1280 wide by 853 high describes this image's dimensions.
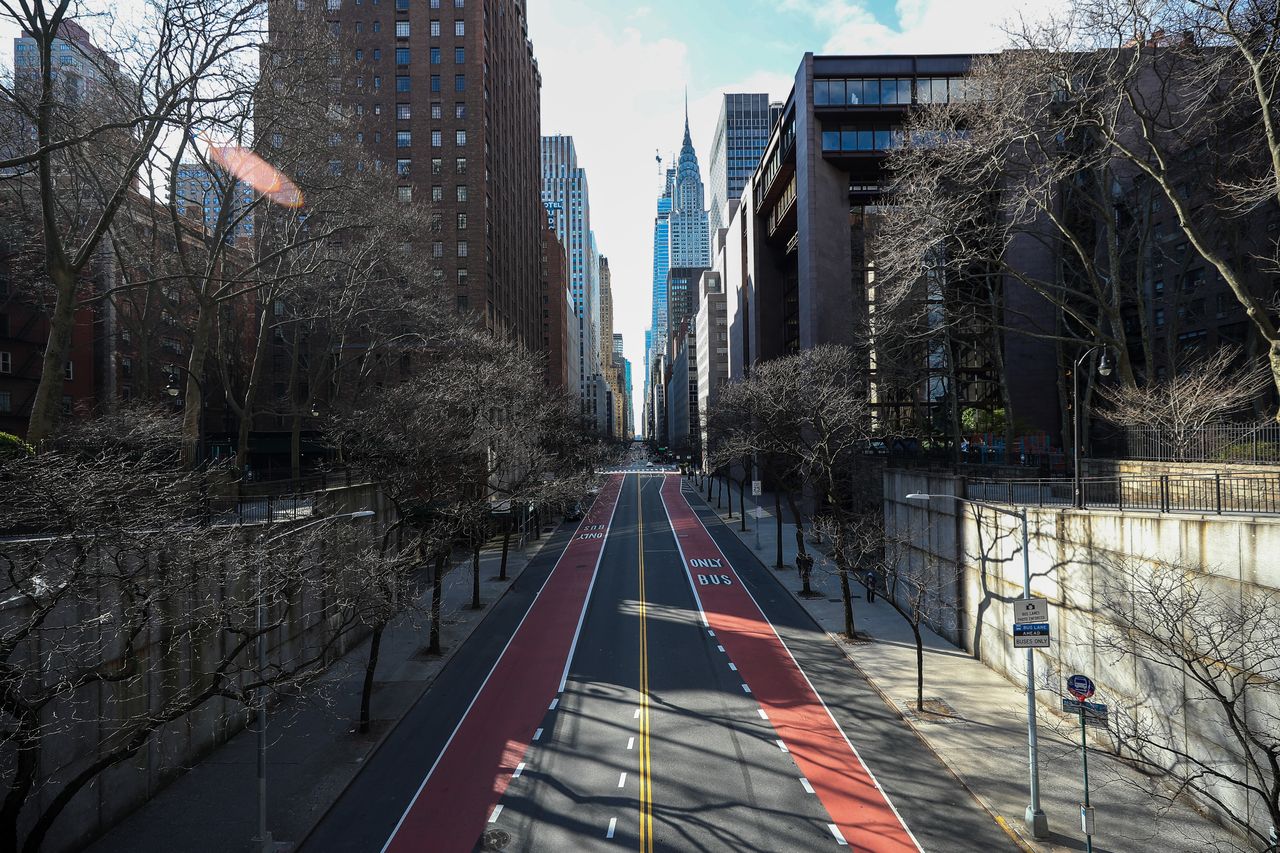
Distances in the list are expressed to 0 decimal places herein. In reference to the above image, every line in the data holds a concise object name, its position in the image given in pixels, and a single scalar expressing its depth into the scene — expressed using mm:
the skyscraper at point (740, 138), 155000
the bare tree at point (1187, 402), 20688
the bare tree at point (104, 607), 8625
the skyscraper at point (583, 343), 180875
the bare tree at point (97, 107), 13211
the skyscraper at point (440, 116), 57531
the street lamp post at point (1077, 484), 16688
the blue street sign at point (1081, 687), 11484
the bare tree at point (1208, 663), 10414
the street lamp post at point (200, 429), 20073
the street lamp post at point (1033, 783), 11844
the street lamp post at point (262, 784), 11367
